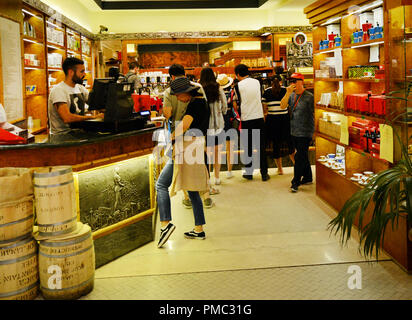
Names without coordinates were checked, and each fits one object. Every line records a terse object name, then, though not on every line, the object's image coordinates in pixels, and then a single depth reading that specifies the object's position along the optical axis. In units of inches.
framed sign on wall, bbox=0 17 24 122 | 201.8
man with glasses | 219.0
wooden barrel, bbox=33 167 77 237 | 112.7
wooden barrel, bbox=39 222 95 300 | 113.2
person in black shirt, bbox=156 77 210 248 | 156.3
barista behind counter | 163.8
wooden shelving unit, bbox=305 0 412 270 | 130.4
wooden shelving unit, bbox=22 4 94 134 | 243.8
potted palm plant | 98.1
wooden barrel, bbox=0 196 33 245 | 108.7
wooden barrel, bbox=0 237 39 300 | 109.0
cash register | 144.3
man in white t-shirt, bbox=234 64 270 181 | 241.9
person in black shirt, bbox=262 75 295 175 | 256.7
